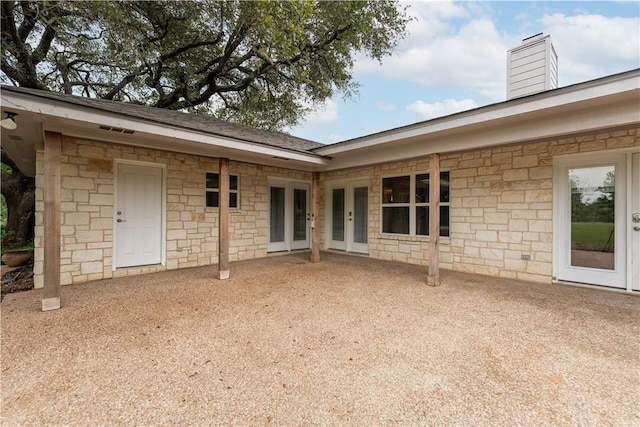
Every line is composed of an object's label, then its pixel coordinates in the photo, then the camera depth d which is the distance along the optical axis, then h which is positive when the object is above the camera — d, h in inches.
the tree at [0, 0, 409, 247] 229.5 +178.6
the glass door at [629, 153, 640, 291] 151.6 -4.3
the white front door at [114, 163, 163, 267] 194.5 -0.8
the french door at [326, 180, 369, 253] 291.9 -1.2
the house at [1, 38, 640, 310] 130.9 +21.7
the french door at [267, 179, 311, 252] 287.4 -0.5
